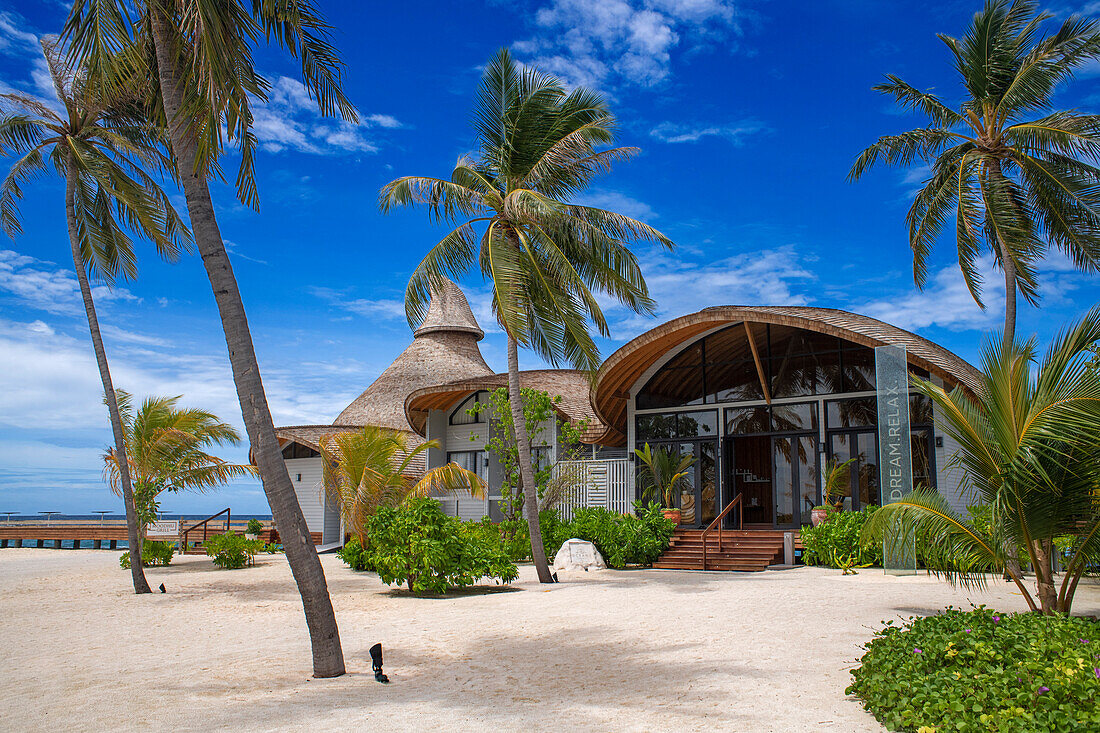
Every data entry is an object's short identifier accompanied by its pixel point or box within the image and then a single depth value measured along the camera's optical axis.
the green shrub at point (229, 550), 17.72
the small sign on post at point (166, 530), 22.36
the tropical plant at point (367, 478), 16.78
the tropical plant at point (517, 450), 16.19
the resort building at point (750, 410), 15.45
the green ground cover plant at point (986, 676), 4.10
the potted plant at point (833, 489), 15.16
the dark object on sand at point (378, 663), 6.01
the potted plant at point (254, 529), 24.23
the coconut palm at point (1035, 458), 6.05
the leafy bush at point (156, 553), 18.08
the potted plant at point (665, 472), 17.62
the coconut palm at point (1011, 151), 14.26
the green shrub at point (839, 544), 13.75
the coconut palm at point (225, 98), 6.07
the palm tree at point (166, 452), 17.66
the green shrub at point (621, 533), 15.09
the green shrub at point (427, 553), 11.59
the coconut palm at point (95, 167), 12.91
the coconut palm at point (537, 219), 13.13
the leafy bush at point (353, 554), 14.73
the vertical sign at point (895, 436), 12.59
